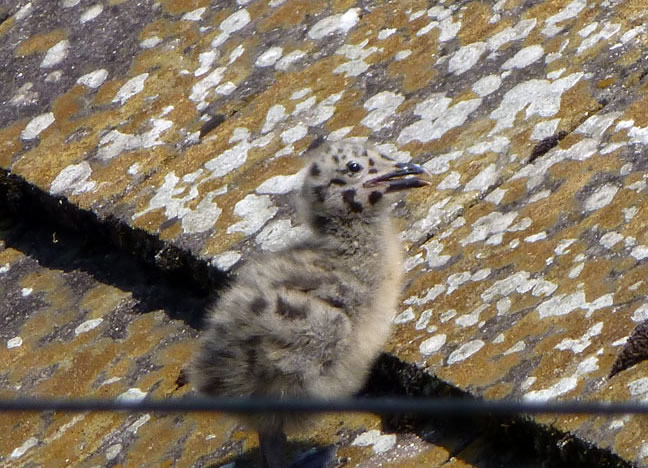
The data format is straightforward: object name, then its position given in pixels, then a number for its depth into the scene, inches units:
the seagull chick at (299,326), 368.5
